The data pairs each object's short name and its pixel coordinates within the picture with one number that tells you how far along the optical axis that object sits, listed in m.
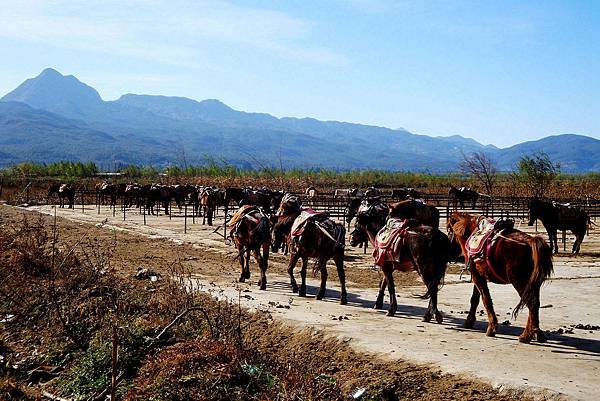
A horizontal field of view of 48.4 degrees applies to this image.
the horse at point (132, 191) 37.47
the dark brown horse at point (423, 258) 10.14
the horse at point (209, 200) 28.81
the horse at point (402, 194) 28.08
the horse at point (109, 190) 39.06
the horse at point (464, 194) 37.16
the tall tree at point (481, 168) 48.65
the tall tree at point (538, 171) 42.97
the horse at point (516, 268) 8.57
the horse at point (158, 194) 35.00
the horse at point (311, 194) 28.29
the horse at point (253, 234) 13.82
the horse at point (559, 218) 20.94
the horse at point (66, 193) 40.12
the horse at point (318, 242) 12.25
